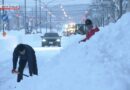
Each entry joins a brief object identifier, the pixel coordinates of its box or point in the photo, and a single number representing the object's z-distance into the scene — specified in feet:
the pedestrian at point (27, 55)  43.78
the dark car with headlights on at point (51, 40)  148.87
